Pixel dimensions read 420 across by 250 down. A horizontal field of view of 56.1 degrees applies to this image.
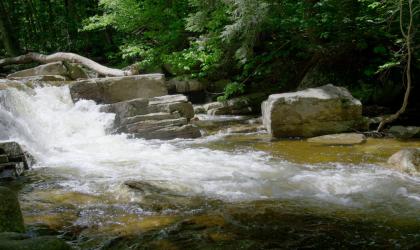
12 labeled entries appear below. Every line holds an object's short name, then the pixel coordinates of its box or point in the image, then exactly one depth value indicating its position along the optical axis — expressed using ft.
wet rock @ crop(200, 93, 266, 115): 42.88
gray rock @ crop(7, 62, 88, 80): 42.11
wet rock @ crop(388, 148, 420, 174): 19.58
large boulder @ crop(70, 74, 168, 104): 35.60
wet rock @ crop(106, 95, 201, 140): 31.14
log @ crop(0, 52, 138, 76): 43.01
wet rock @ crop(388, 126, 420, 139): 28.75
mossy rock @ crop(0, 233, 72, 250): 7.70
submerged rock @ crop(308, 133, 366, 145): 27.02
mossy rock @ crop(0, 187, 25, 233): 10.30
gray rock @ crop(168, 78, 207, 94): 47.52
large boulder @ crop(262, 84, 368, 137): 29.48
